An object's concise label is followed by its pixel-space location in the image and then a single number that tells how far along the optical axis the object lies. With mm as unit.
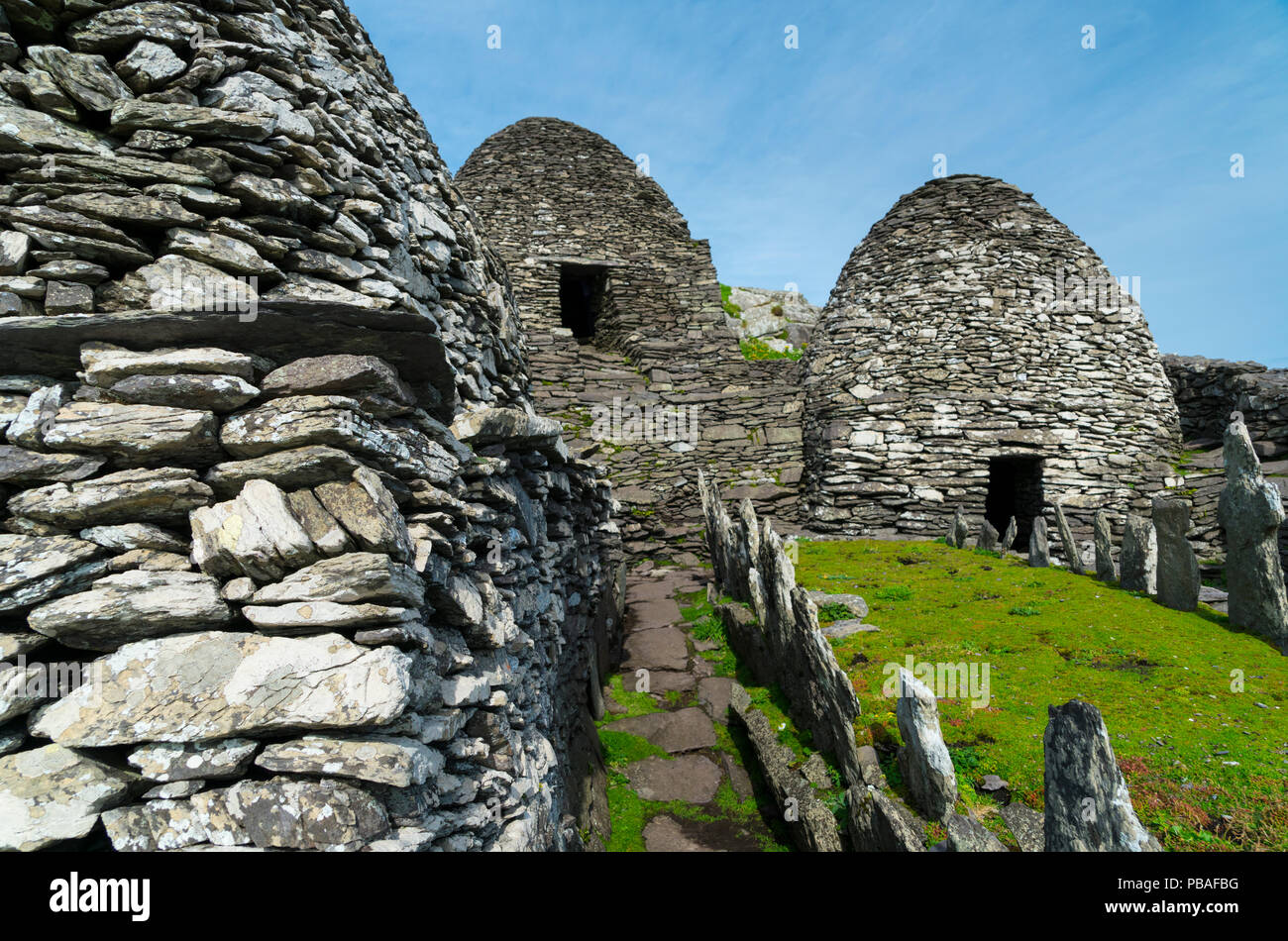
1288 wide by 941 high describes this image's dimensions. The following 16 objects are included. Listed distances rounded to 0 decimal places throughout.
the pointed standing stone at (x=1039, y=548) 10203
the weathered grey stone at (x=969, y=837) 3113
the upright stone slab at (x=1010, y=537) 11812
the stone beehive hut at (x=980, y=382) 13789
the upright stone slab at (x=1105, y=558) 8914
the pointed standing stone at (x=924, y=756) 3754
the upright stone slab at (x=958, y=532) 12484
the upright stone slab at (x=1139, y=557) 8055
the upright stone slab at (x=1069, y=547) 9836
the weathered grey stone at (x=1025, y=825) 3439
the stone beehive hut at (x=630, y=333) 15000
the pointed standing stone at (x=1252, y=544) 6230
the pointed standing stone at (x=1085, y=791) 2656
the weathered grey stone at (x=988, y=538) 11820
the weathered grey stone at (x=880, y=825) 3523
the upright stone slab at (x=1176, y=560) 7199
